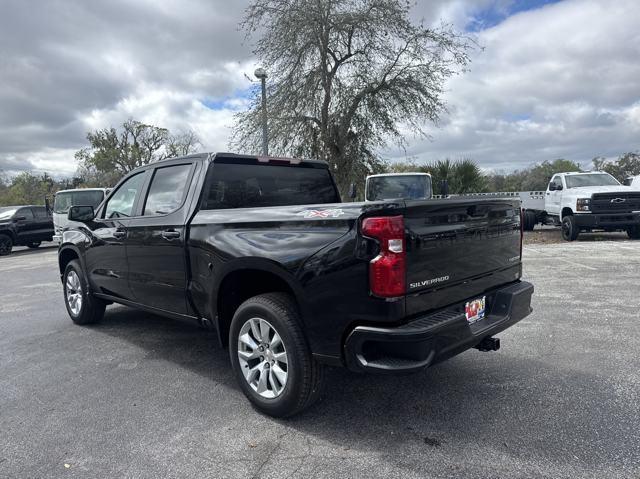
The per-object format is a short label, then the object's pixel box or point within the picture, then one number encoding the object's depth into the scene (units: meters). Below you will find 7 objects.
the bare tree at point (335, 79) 16.58
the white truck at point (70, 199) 15.96
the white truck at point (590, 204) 12.42
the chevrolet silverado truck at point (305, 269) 2.69
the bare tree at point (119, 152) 47.50
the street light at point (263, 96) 13.71
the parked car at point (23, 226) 17.05
